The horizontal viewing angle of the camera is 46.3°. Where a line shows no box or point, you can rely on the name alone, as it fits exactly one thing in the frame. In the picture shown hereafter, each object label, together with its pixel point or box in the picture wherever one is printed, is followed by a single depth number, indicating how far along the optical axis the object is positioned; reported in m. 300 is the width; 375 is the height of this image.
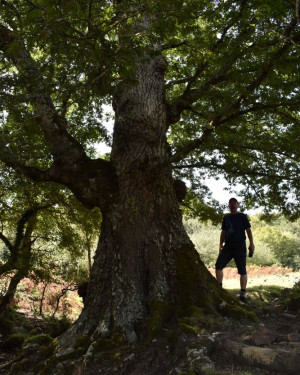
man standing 7.07
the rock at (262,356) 3.51
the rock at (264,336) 4.30
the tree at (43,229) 8.25
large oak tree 4.89
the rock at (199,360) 3.79
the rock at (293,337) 4.38
